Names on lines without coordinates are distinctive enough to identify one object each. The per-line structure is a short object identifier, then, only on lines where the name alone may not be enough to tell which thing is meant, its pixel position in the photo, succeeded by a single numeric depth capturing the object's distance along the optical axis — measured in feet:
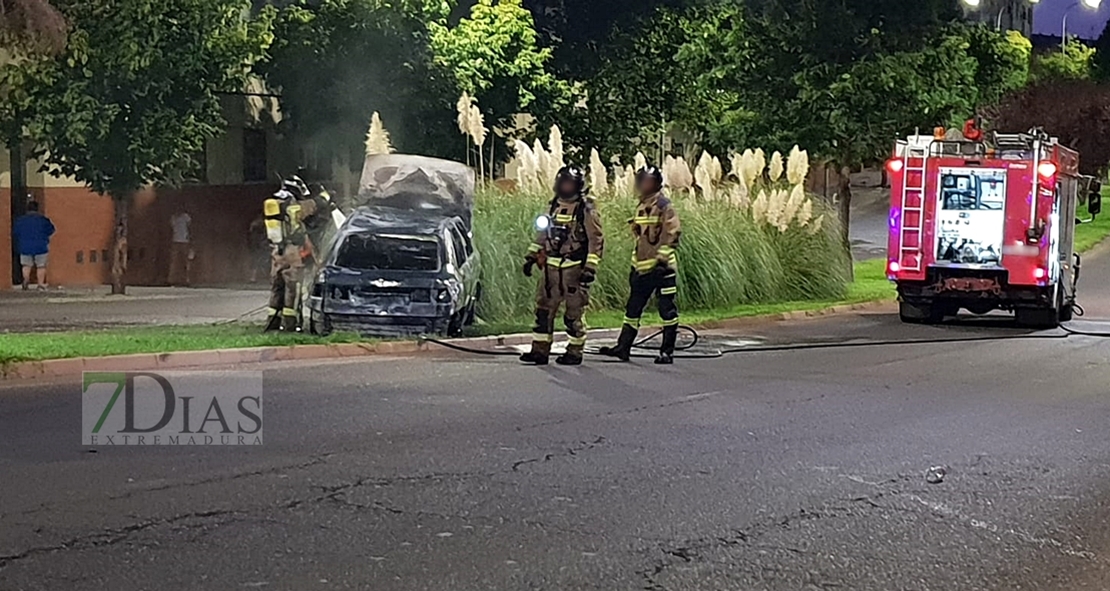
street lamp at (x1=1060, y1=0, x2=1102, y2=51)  88.46
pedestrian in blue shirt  80.89
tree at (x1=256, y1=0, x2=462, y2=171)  89.71
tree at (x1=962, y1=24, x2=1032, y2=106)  89.20
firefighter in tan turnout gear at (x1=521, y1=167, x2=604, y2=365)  43.86
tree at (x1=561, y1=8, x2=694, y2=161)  97.86
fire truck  63.52
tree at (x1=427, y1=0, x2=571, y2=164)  91.40
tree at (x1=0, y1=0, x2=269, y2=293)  73.20
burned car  50.16
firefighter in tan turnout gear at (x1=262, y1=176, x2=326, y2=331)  49.88
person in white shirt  94.58
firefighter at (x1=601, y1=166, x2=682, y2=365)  45.83
